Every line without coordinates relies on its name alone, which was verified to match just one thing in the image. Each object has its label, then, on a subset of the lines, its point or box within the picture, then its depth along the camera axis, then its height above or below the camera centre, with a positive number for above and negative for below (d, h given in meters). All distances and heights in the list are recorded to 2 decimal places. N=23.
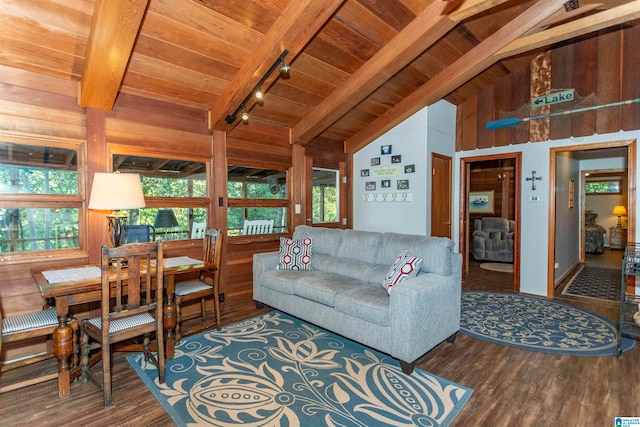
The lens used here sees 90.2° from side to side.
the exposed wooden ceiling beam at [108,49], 2.17 +1.26
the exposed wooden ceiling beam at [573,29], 3.15 +1.88
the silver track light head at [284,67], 2.89 +1.29
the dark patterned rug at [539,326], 2.89 -1.25
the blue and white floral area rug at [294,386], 1.97 -1.27
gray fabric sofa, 2.47 -0.76
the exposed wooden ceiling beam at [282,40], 2.56 +1.49
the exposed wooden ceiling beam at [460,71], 3.33 +1.72
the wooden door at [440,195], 4.90 +0.21
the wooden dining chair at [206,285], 2.97 -0.75
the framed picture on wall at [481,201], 8.42 +0.18
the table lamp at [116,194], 2.62 +0.14
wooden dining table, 2.12 -0.62
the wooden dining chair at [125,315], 2.05 -0.71
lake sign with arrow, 4.34 +1.53
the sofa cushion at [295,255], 3.79 -0.55
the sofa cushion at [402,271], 2.74 -0.54
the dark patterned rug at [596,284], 4.50 -1.22
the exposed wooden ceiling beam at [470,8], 2.74 +1.78
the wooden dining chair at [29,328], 2.06 -0.77
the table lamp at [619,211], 8.53 -0.11
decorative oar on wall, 4.03 +1.30
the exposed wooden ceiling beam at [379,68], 3.07 +1.58
